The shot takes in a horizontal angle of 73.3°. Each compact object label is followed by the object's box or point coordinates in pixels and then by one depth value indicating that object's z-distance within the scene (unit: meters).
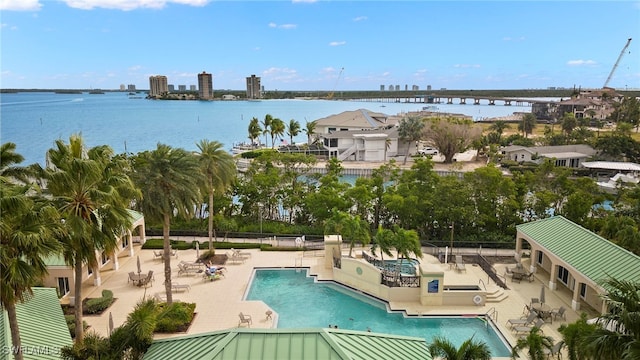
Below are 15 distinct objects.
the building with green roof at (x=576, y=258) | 19.08
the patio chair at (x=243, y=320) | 19.05
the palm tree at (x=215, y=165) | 25.25
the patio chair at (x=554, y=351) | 16.12
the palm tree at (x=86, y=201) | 12.14
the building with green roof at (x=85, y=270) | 20.89
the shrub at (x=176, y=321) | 18.38
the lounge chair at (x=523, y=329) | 18.70
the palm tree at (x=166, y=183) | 17.69
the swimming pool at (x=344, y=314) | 19.19
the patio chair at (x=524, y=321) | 19.06
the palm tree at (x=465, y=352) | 11.37
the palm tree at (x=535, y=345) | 12.41
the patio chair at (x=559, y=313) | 19.55
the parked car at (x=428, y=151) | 78.18
